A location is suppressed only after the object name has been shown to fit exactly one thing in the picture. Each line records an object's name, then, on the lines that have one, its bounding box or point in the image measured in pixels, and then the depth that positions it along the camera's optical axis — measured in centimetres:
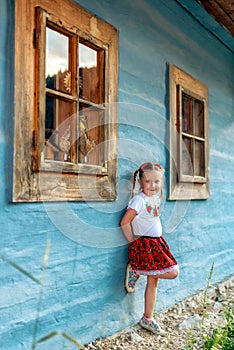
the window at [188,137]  406
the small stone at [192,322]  350
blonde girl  319
